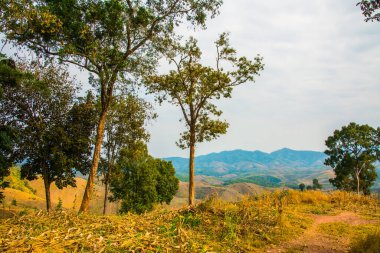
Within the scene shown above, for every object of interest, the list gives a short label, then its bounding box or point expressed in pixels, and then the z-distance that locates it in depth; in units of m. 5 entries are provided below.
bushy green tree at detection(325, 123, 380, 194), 66.19
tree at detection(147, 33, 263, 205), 25.70
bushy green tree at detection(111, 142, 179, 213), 44.17
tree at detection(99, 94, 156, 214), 41.94
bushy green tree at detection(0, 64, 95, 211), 29.41
